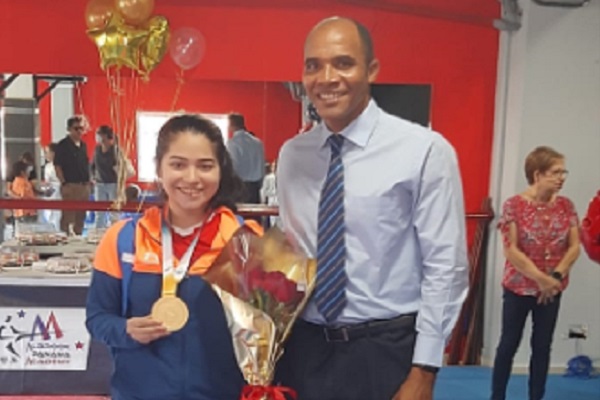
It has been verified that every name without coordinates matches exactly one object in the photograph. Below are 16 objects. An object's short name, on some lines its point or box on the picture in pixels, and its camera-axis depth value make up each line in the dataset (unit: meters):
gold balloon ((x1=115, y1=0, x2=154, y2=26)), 4.00
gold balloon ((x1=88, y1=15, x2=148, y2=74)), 4.07
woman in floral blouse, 3.45
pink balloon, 4.68
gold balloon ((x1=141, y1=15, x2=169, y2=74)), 4.23
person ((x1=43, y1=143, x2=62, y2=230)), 5.67
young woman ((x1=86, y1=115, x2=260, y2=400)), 1.65
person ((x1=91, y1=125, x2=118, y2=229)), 5.40
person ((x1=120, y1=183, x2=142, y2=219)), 4.38
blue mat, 4.03
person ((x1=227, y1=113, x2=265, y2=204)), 4.98
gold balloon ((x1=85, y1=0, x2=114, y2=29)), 4.08
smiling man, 1.60
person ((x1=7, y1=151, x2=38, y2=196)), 5.93
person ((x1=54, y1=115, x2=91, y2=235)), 5.54
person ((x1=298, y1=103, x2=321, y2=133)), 4.29
